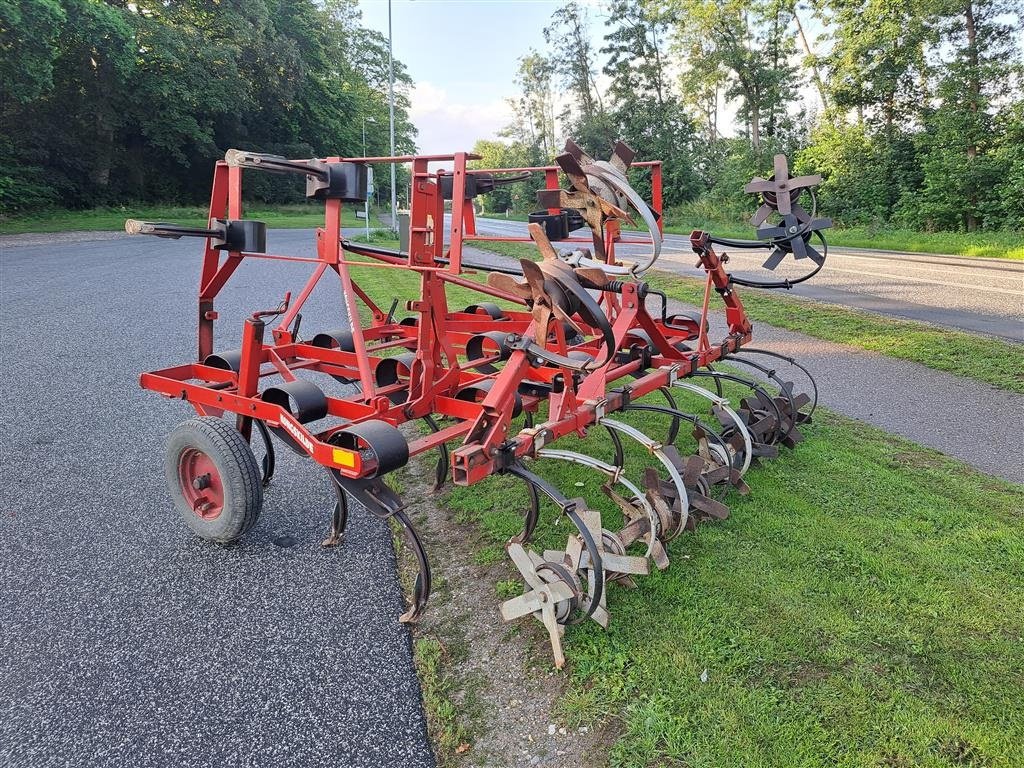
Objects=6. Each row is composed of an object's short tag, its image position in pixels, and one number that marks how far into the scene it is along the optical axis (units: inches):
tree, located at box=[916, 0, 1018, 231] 866.8
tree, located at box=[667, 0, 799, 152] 1381.6
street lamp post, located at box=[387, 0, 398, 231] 776.6
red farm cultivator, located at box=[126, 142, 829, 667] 117.0
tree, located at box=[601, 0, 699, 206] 1593.3
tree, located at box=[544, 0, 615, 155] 2009.1
